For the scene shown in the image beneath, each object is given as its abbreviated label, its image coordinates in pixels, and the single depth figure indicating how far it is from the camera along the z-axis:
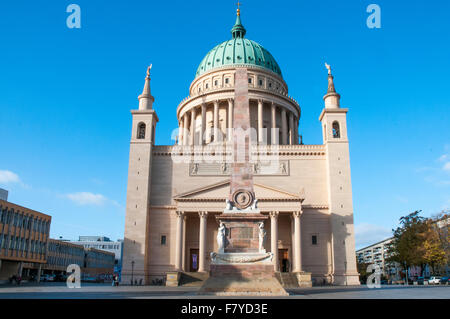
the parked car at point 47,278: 69.94
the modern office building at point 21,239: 51.50
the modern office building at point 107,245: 142.60
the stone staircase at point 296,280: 39.44
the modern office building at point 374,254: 143.12
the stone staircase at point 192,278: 40.19
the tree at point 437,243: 53.16
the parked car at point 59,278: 69.79
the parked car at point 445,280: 50.59
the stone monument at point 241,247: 20.69
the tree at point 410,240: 56.59
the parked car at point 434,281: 51.39
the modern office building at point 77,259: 83.31
